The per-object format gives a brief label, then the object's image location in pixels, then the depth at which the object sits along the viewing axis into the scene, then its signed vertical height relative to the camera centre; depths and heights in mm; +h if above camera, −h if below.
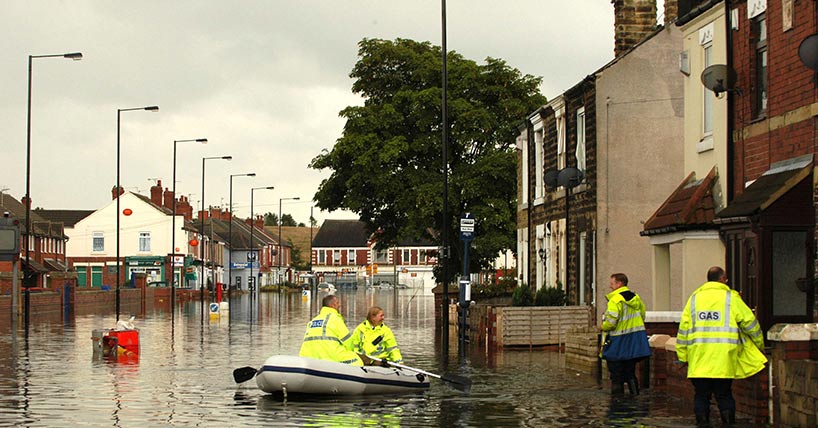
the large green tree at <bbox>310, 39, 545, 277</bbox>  51719 +4627
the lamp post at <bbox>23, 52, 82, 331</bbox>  44978 +4302
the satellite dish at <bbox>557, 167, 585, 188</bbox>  33250 +2156
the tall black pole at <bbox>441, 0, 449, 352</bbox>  30547 +1059
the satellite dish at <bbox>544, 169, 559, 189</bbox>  34938 +2231
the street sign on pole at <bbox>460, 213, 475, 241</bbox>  31344 +829
